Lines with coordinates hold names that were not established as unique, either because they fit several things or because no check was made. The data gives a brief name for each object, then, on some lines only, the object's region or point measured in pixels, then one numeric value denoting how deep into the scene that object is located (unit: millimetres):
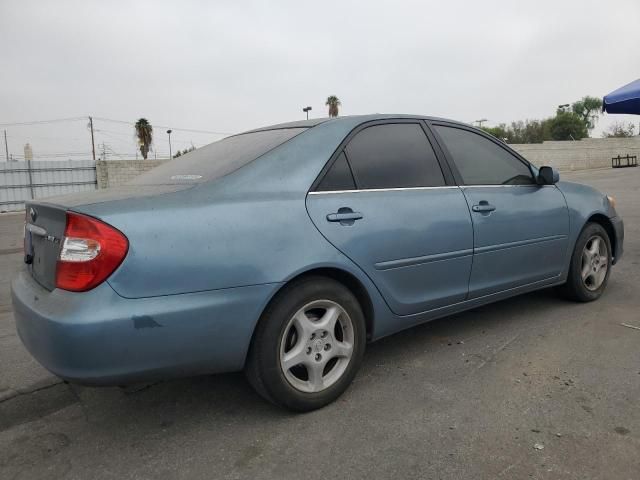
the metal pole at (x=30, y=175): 22469
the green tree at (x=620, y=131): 62462
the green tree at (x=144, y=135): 46750
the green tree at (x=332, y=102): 58656
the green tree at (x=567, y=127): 66750
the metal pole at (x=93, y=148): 41278
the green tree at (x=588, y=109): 81438
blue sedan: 2059
